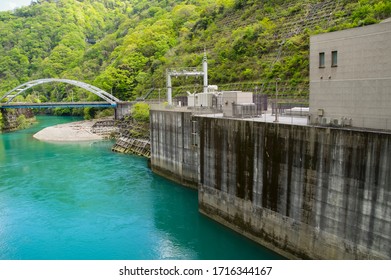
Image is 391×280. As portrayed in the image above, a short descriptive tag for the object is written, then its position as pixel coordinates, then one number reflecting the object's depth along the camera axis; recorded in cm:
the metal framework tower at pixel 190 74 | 3728
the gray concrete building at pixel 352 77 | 1480
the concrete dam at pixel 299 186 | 1450
